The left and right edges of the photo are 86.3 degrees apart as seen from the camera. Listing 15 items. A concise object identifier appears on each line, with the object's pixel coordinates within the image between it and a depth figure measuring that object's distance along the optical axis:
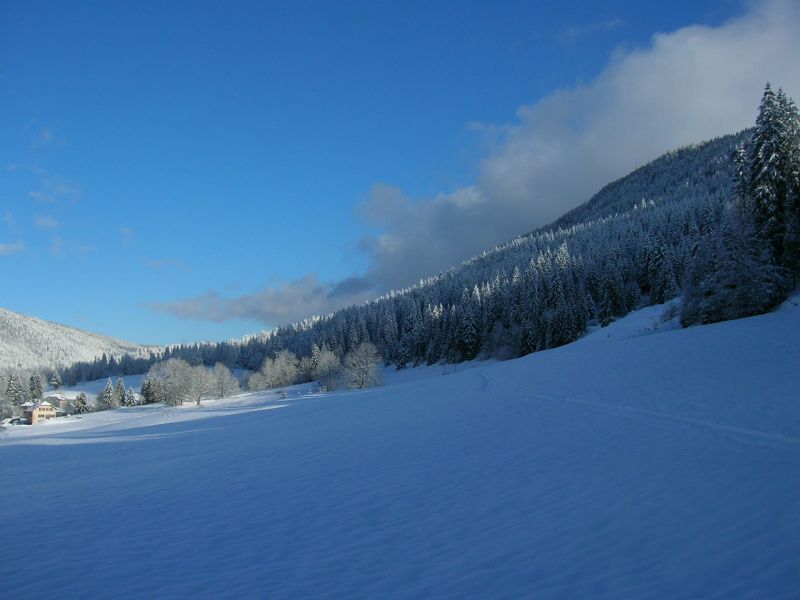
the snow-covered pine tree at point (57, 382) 147.75
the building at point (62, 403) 102.00
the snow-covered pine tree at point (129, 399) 97.88
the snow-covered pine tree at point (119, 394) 97.82
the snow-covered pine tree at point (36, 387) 108.25
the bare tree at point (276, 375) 102.25
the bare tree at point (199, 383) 88.25
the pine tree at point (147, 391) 97.13
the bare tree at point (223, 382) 101.56
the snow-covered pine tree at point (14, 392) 98.78
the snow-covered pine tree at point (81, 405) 96.69
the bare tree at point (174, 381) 86.25
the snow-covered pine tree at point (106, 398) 97.88
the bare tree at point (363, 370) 76.44
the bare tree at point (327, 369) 83.94
